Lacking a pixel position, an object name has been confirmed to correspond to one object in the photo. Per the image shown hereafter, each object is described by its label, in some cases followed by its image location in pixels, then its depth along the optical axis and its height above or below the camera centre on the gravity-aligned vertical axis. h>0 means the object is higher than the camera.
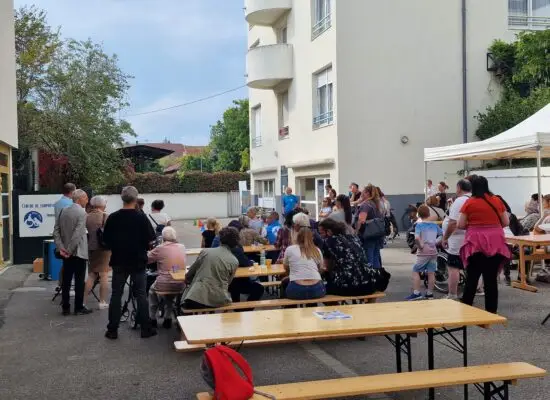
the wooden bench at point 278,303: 6.82 -1.22
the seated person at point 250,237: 10.48 -0.71
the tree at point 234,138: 60.38 +5.48
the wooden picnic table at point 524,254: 10.11 -1.09
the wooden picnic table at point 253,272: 7.88 -0.99
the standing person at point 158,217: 11.20 -0.37
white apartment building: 20.25 +3.62
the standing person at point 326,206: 15.51 -0.34
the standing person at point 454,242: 8.94 -0.74
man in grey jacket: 9.26 -0.75
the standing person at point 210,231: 10.12 -0.58
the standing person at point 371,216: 10.47 -0.39
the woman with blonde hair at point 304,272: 7.21 -0.90
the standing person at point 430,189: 18.37 +0.06
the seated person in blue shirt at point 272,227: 11.40 -0.60
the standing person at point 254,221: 11.82 -0.51
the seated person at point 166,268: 7.92 -0.90
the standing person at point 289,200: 18.33 -0.18
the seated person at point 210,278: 6.84 -0.91
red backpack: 4.05 -1.17
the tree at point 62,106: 20.77 +3.18
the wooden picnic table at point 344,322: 4.80 -1.04
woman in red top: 7.79 -0.62
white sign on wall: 14.55 -0.37
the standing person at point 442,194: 17.32 -0.09
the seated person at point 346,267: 7.31 -0.86
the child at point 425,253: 9.60 -0.93
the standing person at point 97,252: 9.69 -0.84
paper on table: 5.32 -1.03
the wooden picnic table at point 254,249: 10.35 -0.89
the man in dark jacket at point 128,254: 7.65 -0.69
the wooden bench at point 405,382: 4.29 -1.35
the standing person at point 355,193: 16.77 -0.01
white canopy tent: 12.37 +0.96
